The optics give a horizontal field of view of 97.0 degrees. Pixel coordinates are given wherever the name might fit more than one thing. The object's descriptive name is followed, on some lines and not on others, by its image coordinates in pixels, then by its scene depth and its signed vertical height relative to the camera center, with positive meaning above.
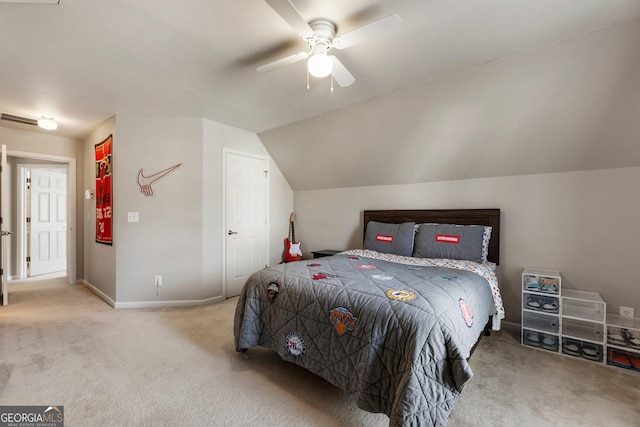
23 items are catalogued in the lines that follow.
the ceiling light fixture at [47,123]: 3.51 +1.15
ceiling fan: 1.49 +1.05
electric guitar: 4.54 -0.58
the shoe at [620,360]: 2.14 -1.12
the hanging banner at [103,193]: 3.65 +0.31
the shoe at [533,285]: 2.52 -0.64
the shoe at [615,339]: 2.22 -0.99
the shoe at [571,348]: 2.33 -1.12
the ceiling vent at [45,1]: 1.56 +1.20
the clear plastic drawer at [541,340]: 2.43 -1.11
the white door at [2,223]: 3.46 -0.09
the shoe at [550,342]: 2.43 -1.10
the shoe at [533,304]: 2.51 -0.80
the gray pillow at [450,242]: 2.89 -0.29
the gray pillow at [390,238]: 3.32 -0.28
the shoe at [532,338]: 2.51 -1.11
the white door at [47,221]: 5.04 -0.10
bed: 1.39 -0.64
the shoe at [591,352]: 2.25 -1.11
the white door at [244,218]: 3.91 -0.04
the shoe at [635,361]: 2.10 -1.11
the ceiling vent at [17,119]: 3.44 +1.21
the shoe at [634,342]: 2.16 -0.99
